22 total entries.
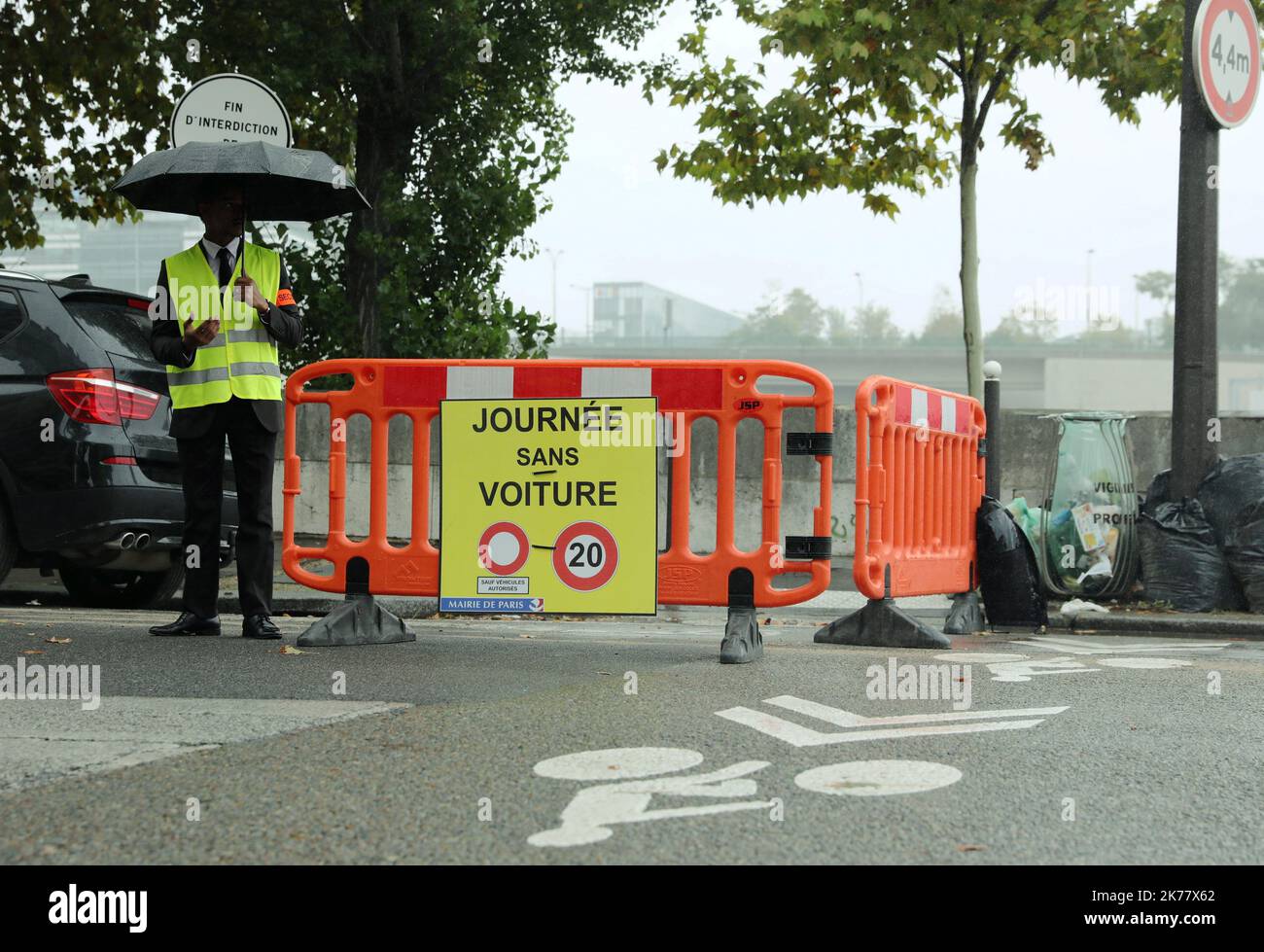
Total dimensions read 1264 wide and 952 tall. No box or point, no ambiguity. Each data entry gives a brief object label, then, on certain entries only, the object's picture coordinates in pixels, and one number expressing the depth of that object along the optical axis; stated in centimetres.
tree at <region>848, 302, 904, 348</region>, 11681
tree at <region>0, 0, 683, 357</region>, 1336
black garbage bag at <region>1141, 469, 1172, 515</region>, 1044
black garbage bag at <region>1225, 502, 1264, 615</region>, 986
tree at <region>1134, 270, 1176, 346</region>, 12465
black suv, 823
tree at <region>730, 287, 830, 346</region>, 10829
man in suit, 711
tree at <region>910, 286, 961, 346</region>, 13025
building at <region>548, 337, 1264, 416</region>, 6781
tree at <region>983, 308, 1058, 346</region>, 10226
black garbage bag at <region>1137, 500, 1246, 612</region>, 997
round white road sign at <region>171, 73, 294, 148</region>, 929
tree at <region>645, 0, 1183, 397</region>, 1423
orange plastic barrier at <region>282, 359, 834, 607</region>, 695
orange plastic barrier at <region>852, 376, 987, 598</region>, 748
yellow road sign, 691
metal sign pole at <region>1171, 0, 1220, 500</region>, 1032
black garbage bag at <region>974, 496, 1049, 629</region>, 920
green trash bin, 1044
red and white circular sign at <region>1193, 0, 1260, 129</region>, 1048
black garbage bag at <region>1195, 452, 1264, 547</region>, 999
